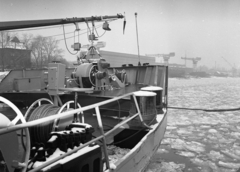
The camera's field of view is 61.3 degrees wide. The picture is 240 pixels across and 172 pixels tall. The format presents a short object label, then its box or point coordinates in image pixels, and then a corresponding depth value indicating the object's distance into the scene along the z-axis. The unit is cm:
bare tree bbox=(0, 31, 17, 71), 2995
